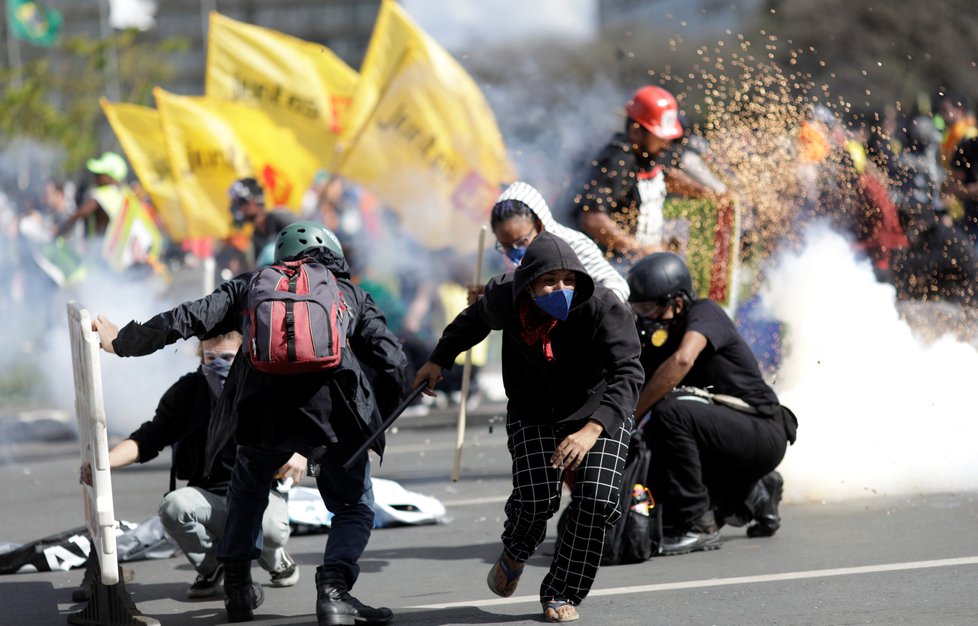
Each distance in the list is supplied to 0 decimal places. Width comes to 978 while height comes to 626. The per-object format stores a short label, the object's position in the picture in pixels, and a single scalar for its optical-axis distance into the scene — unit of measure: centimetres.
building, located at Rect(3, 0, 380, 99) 14725
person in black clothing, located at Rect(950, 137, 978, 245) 2170
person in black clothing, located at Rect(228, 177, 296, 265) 2225
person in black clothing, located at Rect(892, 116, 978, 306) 1989
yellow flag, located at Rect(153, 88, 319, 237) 2914
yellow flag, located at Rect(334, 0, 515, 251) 2637
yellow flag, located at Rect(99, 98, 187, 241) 3075
